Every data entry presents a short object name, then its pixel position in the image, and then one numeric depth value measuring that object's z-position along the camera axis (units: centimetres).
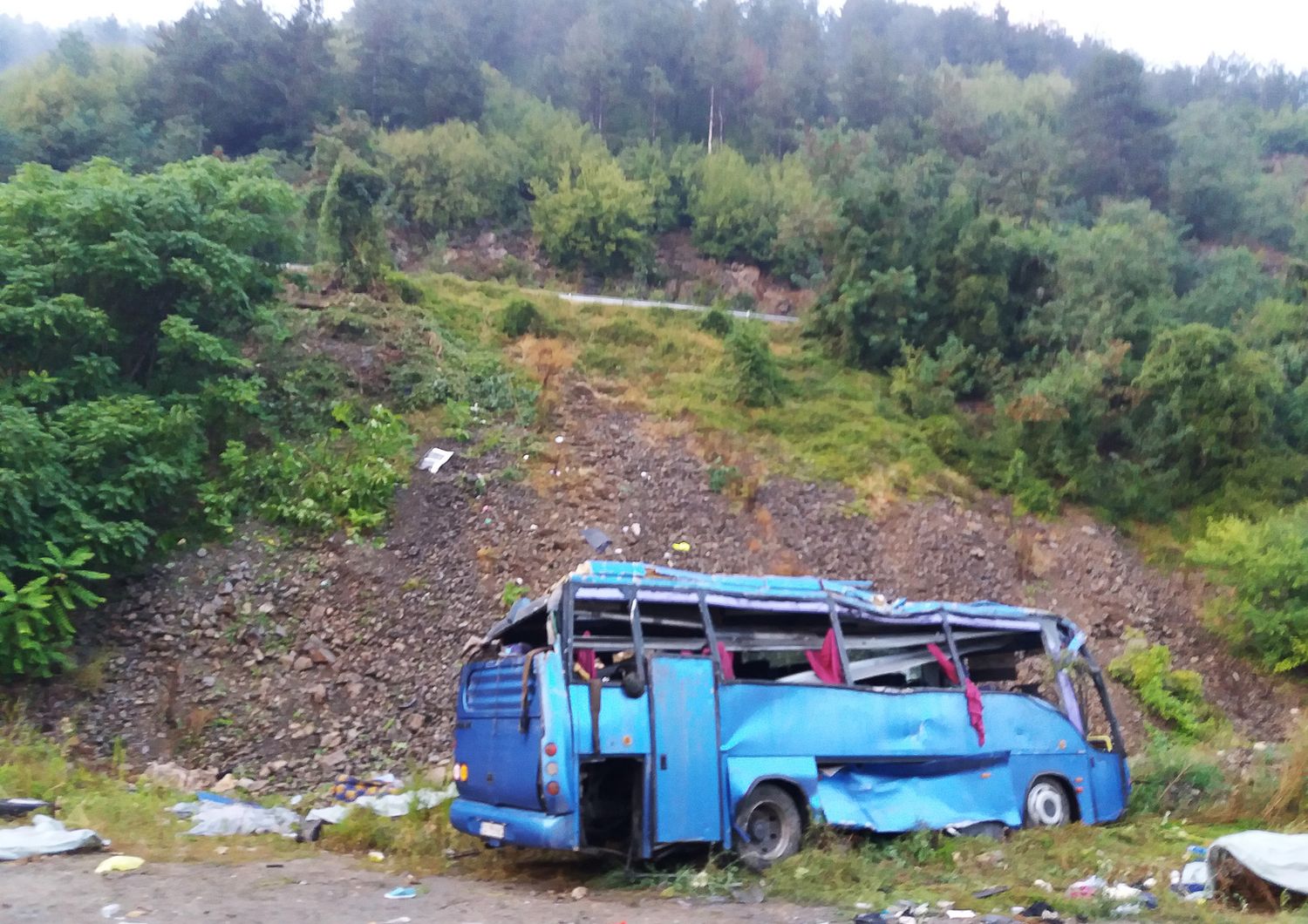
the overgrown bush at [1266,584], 1533
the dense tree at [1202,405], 1892
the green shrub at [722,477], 1655
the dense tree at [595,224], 3259
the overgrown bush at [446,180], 3306
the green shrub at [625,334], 2189
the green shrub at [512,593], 1312
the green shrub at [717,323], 2325
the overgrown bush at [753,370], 1970
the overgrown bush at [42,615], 1023
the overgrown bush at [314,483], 1377
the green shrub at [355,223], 1981
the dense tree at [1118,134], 4284
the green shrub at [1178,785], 1020
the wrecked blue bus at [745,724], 703
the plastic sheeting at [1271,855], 641
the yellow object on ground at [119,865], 660
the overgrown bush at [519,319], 2088
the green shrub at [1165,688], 1425
